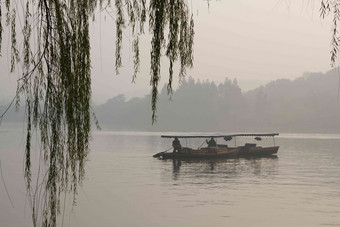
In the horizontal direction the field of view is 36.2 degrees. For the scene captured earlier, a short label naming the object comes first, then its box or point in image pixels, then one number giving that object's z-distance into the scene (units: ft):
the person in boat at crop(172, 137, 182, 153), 179.93
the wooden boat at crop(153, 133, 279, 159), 182.60
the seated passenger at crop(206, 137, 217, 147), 184.24
